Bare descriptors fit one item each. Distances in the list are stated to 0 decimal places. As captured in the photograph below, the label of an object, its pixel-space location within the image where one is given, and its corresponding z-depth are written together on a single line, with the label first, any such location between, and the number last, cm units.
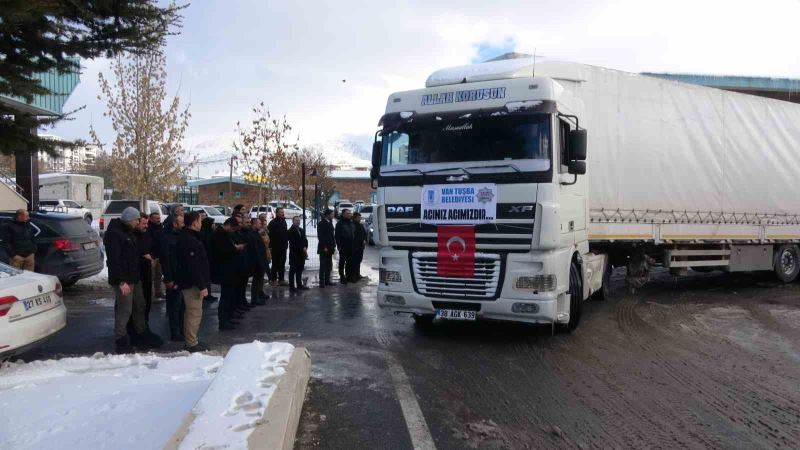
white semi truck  697
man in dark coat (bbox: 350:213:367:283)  1380
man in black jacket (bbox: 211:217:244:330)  862
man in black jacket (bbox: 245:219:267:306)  1012
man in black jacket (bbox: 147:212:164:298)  891
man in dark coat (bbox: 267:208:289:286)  1263
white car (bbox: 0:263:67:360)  547
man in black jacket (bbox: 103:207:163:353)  704
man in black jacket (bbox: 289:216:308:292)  1237
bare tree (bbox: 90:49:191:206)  2011
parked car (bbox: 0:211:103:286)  1052
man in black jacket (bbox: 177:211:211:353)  702
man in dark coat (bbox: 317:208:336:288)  1288
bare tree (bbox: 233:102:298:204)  2116
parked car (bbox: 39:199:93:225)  2948
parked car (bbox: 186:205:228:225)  3219
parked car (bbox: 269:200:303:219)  4028
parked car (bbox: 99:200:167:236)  2283
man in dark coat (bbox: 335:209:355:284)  1336
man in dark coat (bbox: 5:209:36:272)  941
